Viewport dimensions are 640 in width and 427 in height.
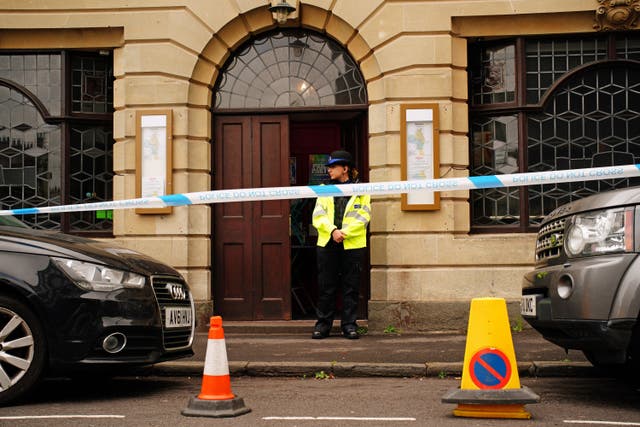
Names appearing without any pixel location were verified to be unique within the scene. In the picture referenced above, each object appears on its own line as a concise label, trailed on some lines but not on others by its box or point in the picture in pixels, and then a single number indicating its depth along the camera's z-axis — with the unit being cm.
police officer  1030
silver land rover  586
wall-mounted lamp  1141
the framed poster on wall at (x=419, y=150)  1116
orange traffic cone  586
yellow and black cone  576
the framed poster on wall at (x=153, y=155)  1147
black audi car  630
